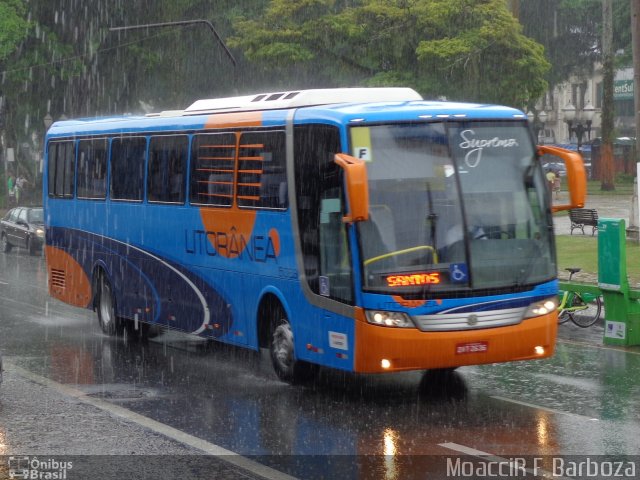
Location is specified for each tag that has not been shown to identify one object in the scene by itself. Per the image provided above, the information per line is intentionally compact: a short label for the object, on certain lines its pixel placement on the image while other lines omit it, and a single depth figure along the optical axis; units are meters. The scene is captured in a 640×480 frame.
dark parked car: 36.16
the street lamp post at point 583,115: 60.97
